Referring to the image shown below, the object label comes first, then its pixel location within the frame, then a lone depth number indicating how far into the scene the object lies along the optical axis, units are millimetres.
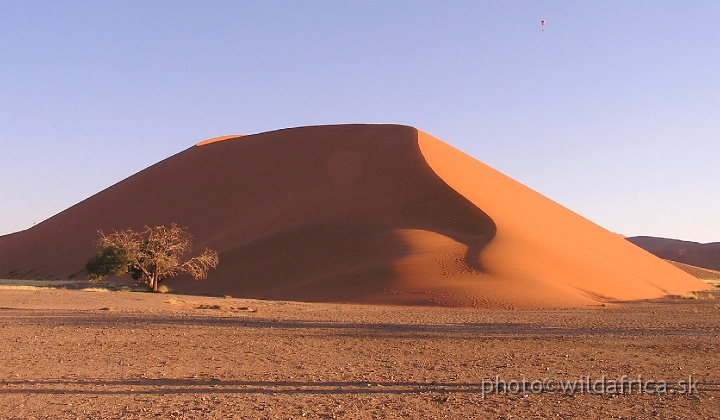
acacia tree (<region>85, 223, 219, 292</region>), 34656
